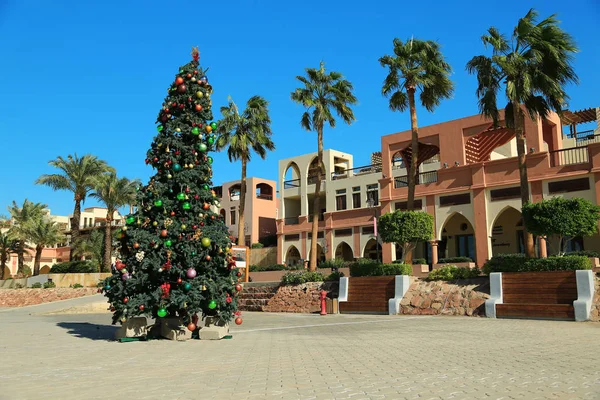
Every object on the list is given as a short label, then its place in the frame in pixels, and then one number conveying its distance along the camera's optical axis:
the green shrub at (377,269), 23.27
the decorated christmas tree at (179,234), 11.83
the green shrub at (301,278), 27.94
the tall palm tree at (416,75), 25.72
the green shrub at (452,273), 21.48
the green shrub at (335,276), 26.18
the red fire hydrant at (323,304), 23.81
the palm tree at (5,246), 53.78
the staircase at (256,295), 29.47
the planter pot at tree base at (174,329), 12.14
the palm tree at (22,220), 51.50
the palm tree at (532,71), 21.00
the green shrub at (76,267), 44.03
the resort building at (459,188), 27.89
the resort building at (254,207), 49.34
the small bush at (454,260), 30.19
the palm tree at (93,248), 47.47
